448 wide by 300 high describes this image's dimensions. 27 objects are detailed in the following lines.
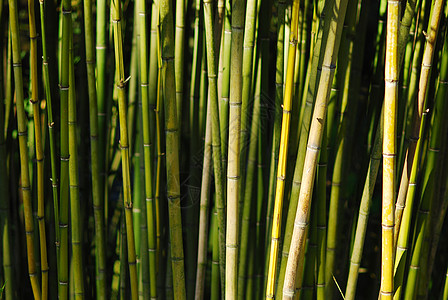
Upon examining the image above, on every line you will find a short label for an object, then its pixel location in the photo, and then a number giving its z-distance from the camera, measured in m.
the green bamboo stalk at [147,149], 3.36
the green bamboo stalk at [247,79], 3.14
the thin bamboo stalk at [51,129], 3.42
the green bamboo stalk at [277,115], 3.27
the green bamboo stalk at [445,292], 3.68
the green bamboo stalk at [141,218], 3.61
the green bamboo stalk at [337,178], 3.59
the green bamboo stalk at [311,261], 3.51
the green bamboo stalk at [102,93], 3.55
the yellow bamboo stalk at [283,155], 3.10
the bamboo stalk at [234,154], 3.04
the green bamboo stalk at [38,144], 3.38
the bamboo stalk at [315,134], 3.00
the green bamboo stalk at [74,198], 3.47
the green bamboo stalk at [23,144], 3.38
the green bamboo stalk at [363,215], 3.26
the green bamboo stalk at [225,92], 3.42
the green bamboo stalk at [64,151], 3.29
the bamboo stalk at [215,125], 3.17
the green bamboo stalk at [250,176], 3.65
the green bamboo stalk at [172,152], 3.07
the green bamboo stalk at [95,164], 3.46
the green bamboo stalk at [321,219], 3.42
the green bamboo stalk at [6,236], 3.72
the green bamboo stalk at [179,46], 3.42
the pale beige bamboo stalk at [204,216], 3.49
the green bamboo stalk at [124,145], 3.21
